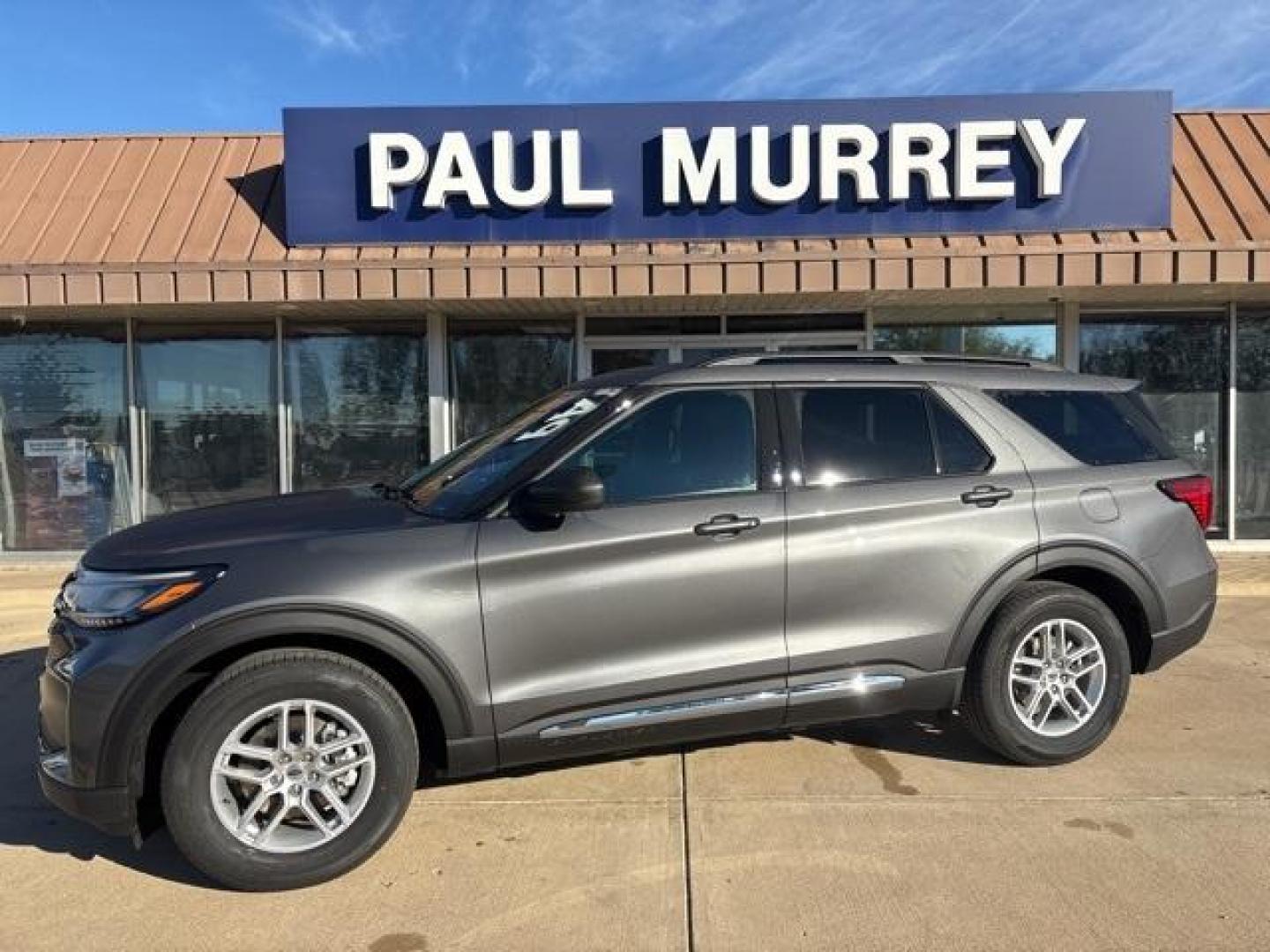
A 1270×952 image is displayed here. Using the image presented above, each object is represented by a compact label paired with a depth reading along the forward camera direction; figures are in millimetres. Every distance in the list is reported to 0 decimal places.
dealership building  8133
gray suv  3254
